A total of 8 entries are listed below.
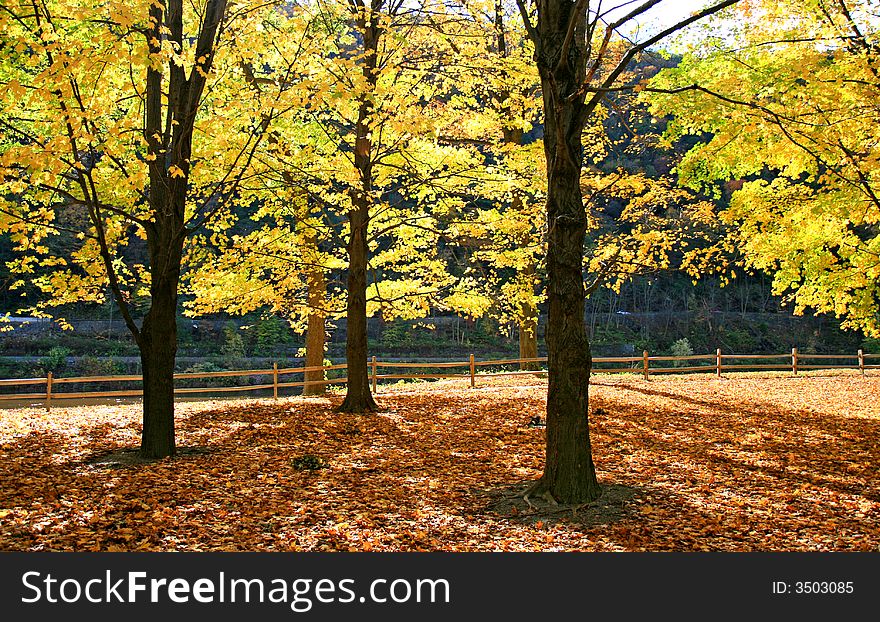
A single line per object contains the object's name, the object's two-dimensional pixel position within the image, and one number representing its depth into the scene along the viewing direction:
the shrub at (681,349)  35.09
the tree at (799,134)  9.42
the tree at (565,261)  5.99
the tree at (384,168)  10.67
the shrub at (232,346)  33.25
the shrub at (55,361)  30.81
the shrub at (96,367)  30.70
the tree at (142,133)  6.34
